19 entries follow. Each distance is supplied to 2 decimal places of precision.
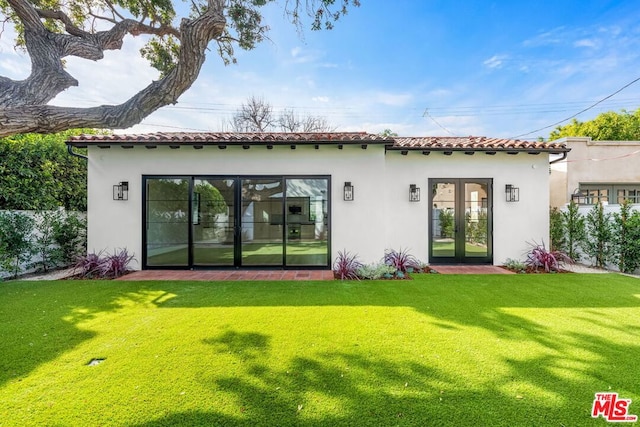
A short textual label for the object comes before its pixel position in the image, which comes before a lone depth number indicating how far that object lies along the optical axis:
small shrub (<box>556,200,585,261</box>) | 9.55
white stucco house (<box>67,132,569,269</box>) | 8.65
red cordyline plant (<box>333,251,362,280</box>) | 7.86
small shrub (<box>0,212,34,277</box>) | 7.43
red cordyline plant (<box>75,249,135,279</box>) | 8.07
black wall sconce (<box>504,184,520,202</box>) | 9.35
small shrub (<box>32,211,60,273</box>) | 8.29
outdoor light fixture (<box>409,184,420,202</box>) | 9.32
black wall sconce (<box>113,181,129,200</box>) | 8.73
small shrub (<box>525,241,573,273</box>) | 8.56
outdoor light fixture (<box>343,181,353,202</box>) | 8.58
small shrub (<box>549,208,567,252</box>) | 10.23
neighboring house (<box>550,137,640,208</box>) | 13.33
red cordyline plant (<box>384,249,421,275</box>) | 8.37
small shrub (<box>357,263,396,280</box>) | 7.84
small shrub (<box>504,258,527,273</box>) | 8.62
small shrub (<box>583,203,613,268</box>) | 8.79
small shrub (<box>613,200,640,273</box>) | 8.17
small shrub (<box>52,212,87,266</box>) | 8.63
